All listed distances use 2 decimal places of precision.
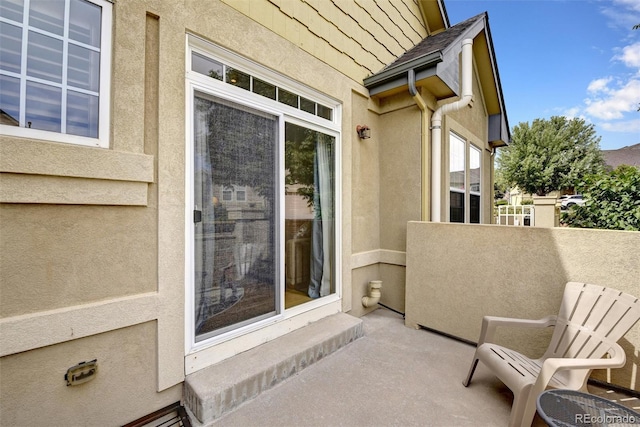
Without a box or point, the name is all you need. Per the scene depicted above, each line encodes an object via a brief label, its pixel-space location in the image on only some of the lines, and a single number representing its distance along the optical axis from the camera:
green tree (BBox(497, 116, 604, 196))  20.78
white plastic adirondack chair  1.92
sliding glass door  2.48
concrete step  2.13
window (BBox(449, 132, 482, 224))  5.38
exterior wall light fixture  4.16
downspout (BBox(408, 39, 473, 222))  4.22
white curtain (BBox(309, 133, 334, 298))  3.60
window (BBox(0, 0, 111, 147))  1.69
